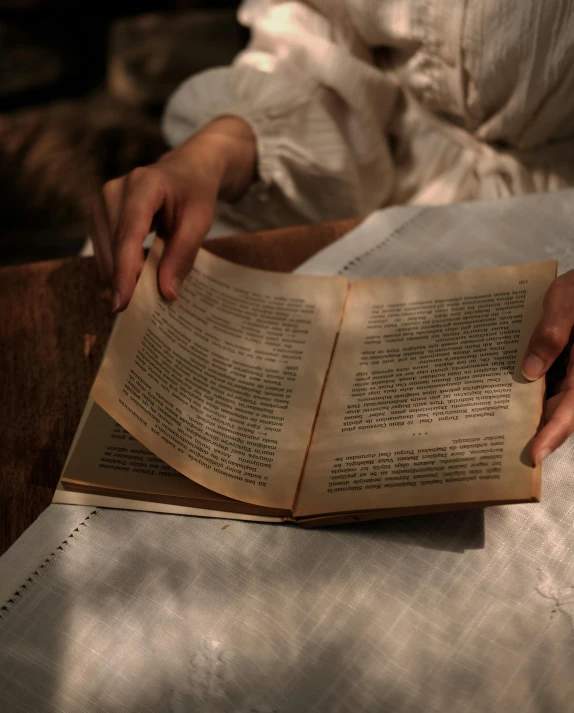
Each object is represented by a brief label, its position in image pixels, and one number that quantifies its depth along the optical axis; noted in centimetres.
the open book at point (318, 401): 40
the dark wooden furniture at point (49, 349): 46
